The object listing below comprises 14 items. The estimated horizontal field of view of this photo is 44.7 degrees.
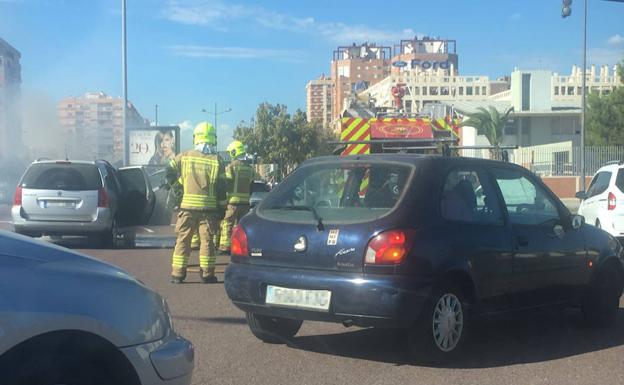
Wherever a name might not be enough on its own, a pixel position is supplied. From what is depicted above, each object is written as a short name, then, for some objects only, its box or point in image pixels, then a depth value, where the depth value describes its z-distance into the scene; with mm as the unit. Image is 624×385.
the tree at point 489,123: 44219
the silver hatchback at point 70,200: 13336
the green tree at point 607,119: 40906
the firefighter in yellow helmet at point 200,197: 9195
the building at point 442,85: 137625
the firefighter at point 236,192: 12031
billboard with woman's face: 24391
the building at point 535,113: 48469
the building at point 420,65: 181500
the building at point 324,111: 196000
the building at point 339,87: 185025
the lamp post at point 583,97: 30448
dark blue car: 5406
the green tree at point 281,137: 46188
